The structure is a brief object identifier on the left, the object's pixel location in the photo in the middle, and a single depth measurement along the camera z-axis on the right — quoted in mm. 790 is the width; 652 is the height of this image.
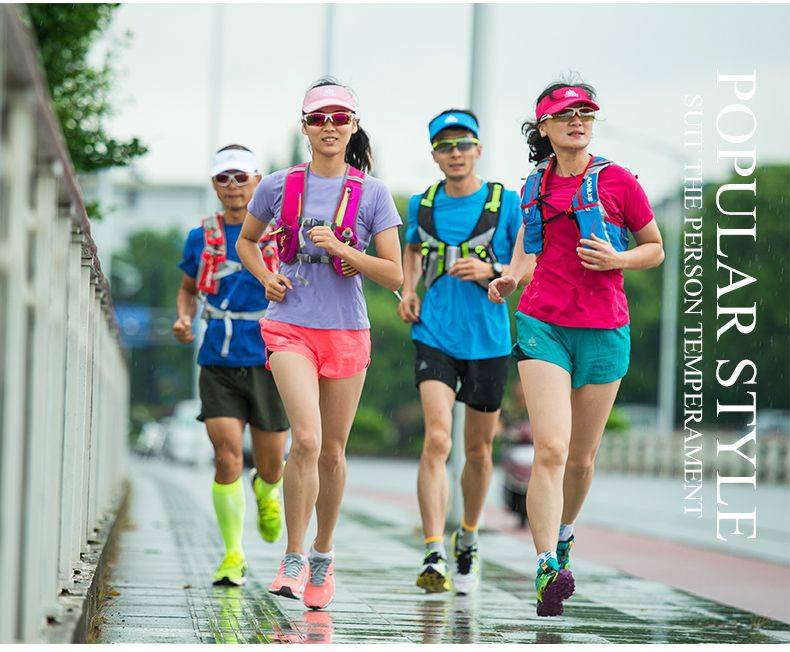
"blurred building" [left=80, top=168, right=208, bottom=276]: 134250
